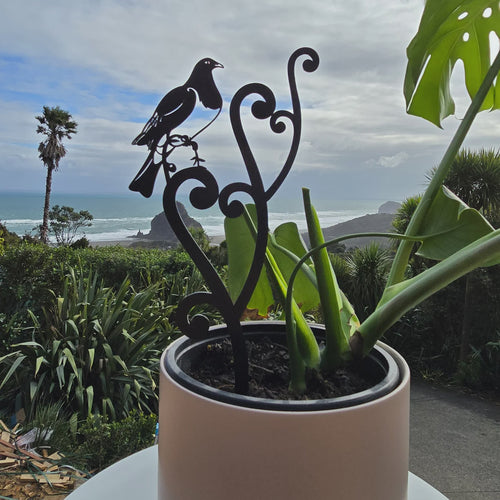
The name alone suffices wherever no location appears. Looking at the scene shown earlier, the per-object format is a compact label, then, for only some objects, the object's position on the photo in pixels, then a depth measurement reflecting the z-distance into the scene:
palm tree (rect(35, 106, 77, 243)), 17.47
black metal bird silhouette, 0.71
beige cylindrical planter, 0.53
